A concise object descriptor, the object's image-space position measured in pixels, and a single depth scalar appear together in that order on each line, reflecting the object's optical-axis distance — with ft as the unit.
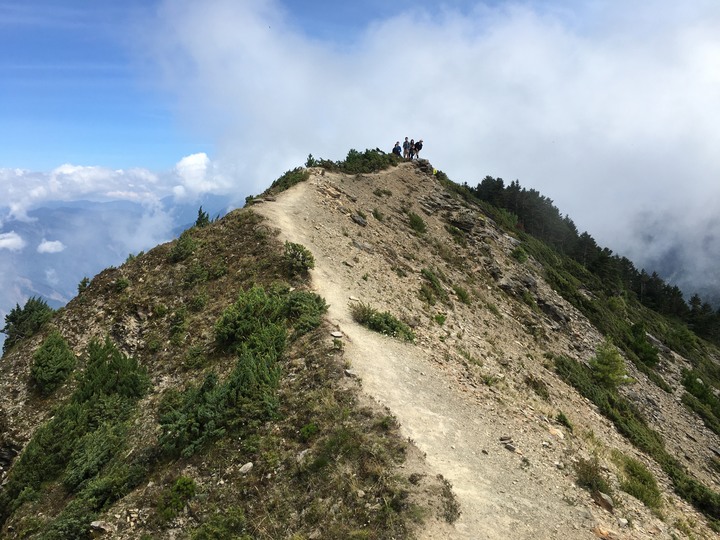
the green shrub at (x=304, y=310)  56.39
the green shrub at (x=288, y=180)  115.85
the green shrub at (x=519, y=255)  145.28
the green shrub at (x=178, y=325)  63.70
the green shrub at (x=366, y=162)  152.20
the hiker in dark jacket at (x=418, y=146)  188.30
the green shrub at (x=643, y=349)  131.75
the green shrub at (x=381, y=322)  62.39
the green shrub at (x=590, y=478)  41.04
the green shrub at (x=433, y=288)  86.84
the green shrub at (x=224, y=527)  32.27
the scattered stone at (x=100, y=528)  36.45
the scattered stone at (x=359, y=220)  108.87
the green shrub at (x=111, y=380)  55.93
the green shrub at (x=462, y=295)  97.55
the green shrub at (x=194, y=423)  41.83
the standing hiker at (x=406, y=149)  189.57
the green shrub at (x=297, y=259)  71.46
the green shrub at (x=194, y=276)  73.92
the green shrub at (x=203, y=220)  99.42
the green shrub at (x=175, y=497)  35.50
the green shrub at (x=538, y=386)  73.08
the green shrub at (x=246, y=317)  57.11
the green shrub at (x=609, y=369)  99.45
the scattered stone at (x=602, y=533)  33.37
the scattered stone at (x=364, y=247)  93.35
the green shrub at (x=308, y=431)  38.29
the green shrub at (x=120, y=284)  75.66
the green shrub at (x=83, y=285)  78.48
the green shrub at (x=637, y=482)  46.68
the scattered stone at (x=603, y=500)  38.45
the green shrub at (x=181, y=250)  80.38
